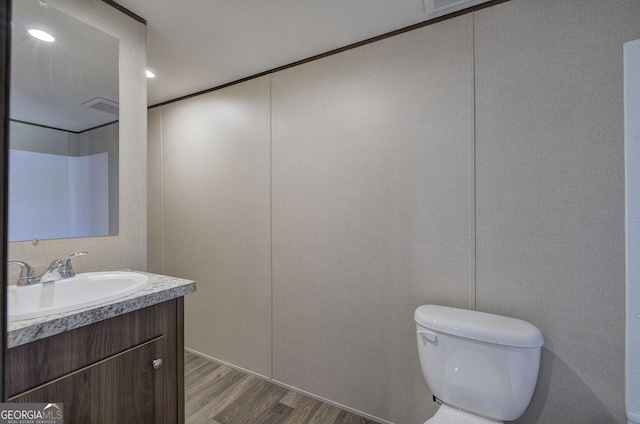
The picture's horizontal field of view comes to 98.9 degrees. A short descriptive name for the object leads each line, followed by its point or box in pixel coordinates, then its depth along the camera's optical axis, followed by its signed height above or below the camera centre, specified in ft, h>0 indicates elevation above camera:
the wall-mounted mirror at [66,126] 3.25 +1.22
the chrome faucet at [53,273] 3.56 -0.78
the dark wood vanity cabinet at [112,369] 2.52 -1.67
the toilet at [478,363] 3.62 -2.10
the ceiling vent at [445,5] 4.52 +3.50
